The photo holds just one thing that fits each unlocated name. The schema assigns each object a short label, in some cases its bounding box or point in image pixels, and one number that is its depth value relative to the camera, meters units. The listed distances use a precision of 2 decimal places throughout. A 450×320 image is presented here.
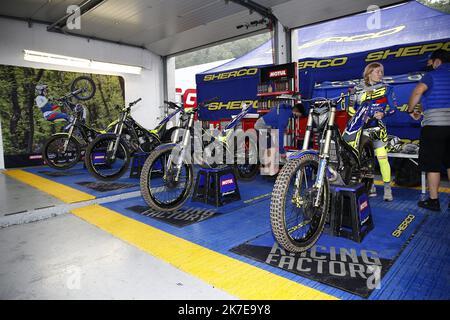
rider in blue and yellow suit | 3.16
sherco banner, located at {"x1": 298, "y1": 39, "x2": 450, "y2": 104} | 5.25
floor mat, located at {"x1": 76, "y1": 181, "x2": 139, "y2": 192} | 4.43
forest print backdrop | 7.06
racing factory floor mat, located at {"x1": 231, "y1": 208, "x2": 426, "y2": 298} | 1.89
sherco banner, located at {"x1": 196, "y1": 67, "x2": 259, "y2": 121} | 7.91
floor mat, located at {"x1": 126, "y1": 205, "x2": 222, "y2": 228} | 3.11
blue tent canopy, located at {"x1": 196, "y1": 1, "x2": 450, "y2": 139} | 5.35
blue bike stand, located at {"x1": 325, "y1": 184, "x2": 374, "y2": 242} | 2.48
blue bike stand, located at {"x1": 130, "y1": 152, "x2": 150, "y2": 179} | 5.27
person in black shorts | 3.00
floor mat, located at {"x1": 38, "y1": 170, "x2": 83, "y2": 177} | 5.77
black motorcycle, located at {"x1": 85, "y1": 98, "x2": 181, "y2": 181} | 4.52
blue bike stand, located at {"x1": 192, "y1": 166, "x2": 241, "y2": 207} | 3.66
